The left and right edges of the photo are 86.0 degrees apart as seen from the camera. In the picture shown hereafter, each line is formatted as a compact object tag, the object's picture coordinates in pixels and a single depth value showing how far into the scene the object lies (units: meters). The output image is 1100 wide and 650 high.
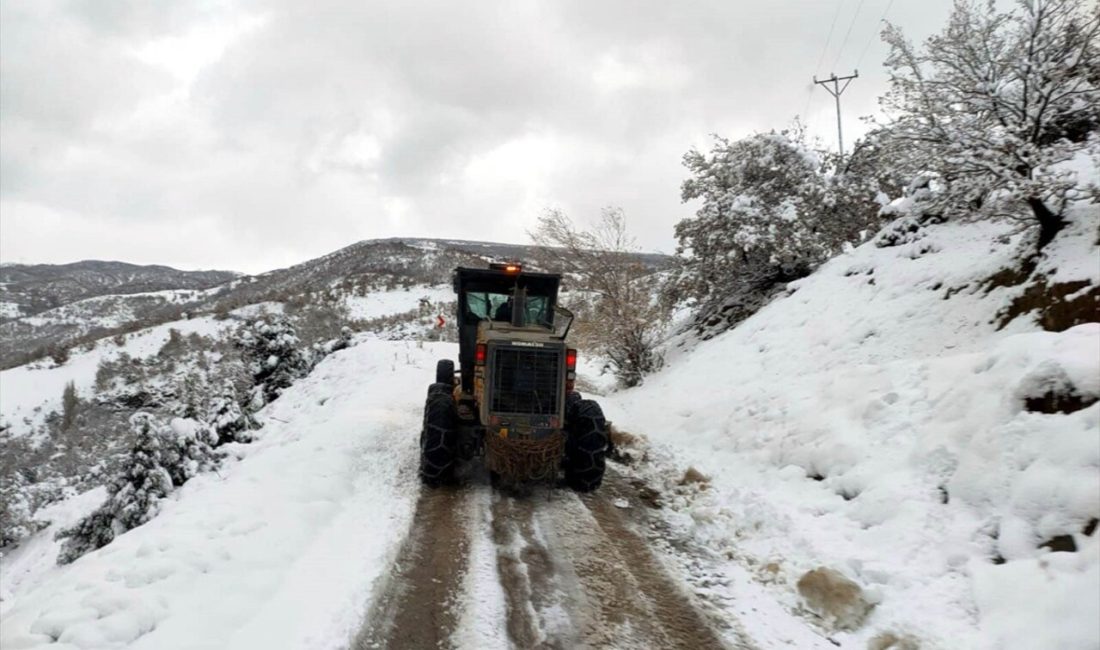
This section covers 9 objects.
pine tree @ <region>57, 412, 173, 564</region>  11.70
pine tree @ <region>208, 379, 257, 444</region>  13.36
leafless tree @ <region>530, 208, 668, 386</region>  15.88
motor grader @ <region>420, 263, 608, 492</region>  7.32
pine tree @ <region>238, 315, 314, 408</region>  20.28
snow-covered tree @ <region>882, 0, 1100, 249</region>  7.12
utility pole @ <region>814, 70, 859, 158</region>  21.91
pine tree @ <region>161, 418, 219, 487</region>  11.85
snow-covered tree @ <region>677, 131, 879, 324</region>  15.12
